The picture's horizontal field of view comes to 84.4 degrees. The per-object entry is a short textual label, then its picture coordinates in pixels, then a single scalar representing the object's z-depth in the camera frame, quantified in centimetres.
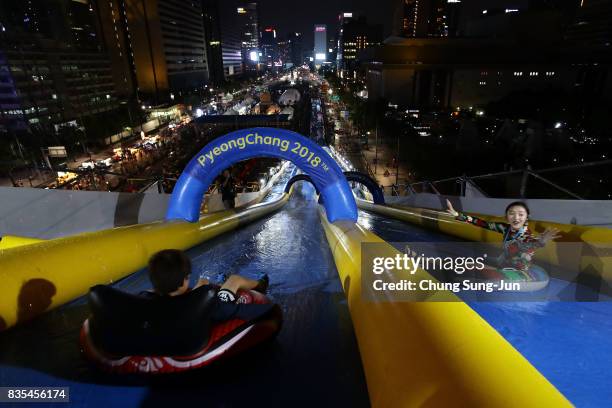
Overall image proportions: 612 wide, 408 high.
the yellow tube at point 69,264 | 331
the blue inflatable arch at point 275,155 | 692
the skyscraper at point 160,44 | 8069
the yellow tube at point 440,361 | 192
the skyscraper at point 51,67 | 4488
